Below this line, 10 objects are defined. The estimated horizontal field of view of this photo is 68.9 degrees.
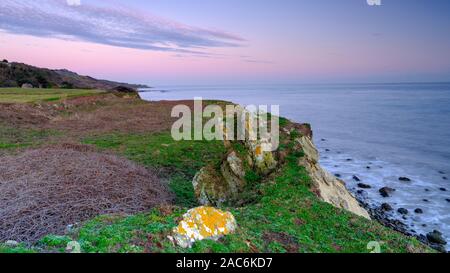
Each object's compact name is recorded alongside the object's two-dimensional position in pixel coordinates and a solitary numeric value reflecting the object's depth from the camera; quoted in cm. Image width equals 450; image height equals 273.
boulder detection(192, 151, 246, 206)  1097
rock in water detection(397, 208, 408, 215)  1675
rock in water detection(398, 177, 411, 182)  2222
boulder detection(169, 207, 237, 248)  576
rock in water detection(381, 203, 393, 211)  1714
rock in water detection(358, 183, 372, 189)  2052
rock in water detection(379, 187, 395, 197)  1928
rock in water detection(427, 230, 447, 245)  1392
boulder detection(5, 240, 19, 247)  535
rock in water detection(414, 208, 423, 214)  1694
